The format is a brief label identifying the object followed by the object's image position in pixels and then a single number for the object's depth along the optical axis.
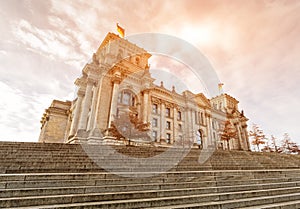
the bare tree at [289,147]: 41.38
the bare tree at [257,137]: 39.31
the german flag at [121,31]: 40.03
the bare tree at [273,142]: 45.52
